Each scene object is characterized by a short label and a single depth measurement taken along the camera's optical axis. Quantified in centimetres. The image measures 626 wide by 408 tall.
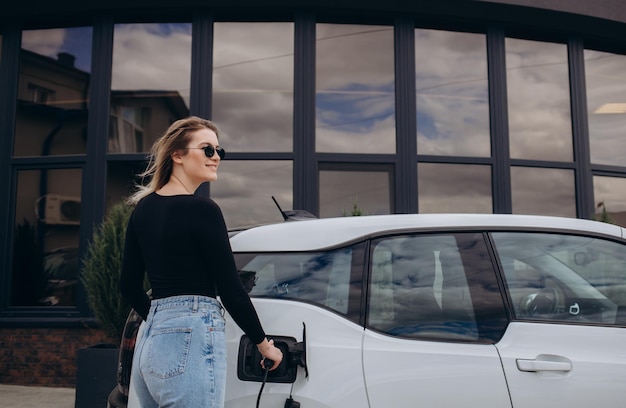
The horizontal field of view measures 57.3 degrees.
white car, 225
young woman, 200
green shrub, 602
